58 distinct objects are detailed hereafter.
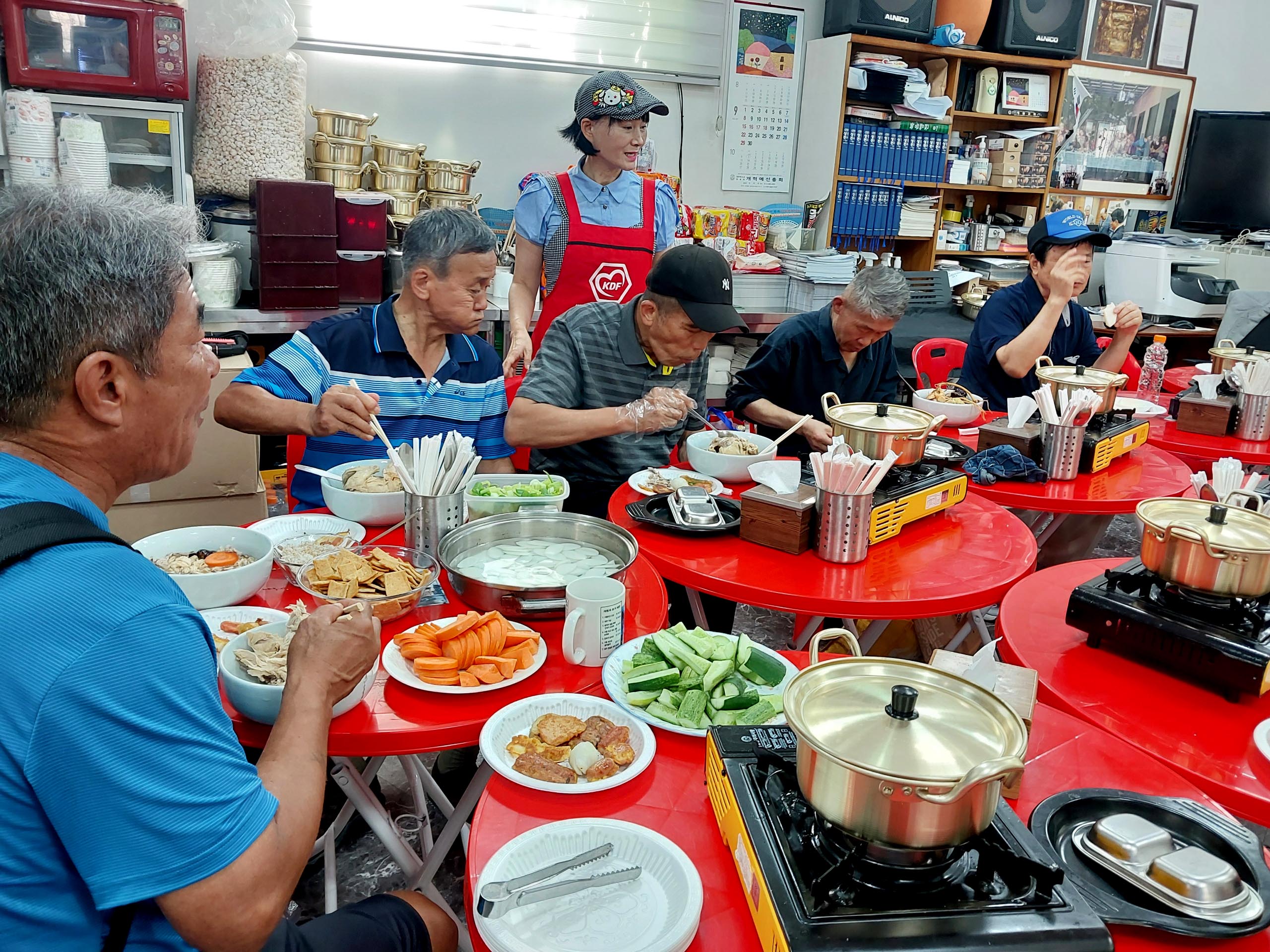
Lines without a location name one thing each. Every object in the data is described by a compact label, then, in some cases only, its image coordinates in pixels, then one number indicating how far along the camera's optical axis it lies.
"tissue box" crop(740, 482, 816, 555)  2.03
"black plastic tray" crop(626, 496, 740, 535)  2.12
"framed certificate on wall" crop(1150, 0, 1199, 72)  6.79
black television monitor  6.56
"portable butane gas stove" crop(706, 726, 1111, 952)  0.87
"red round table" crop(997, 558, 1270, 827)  1.30
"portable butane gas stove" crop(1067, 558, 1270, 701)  1.44
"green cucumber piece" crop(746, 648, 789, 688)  1.48
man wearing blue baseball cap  3.50
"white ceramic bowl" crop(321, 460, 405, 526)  2.01
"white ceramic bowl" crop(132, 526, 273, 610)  1.60
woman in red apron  3.75
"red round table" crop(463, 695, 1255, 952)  0.99
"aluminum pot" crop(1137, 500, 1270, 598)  1.48
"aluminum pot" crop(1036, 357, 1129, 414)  2.85
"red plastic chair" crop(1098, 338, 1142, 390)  4.20
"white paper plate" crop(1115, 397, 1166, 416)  3.26
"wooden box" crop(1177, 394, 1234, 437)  3.19
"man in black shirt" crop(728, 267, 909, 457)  3.15
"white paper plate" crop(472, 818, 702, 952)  0.97
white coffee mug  1.49
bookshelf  5.71
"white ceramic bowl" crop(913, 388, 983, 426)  3.16
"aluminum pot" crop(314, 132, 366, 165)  4.50
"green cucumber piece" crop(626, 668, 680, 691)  1.41
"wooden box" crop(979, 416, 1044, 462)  2.71
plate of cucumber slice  1.37
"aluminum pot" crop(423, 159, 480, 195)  4.85
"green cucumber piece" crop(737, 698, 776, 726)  1.35
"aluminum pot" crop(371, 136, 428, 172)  4.68
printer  6.03
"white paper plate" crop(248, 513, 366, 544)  1.97
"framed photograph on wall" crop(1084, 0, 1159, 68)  6.59
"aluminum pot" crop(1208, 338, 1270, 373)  3.48
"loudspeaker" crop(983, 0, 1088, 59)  5.76
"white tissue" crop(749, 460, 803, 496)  2.10
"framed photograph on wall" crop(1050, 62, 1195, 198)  6.70
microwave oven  3.67
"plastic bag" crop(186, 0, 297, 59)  4.20
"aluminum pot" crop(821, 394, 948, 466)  2.25
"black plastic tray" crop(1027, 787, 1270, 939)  0.96
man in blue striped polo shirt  2.38
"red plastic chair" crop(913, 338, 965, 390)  4.20
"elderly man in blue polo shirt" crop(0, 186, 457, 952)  0.84
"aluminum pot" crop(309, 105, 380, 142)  4.51
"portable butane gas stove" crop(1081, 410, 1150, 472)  2.70
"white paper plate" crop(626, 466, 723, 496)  2.40
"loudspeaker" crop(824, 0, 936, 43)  5.49
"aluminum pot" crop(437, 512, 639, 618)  1.62
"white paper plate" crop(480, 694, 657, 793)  1.21
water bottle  3.76
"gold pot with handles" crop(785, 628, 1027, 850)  0.86
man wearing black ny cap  2.47
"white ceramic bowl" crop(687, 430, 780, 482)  2.50
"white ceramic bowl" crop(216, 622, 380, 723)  1.30
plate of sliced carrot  1.42
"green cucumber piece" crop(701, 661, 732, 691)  1.39
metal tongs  0.97
